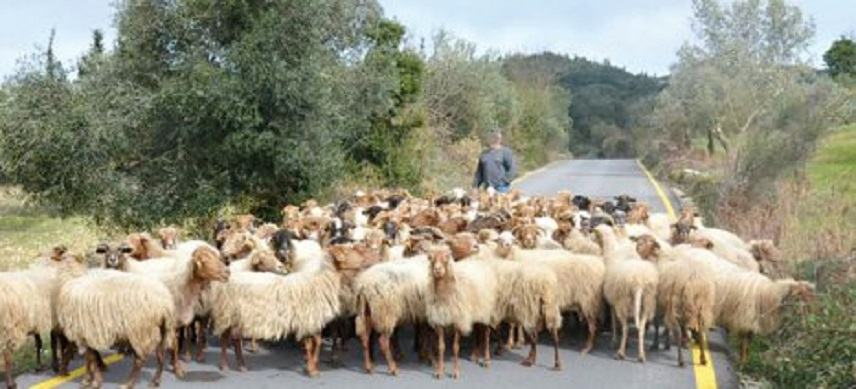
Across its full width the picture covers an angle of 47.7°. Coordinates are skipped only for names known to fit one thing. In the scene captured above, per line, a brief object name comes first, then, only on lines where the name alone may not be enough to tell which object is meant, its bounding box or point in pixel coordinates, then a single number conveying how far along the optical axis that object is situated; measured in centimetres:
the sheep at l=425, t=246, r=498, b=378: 950
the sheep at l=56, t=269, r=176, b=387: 876
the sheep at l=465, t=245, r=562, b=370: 996
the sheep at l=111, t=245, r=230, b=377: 945
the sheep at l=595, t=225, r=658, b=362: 1012
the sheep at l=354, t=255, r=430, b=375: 965
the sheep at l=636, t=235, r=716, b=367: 984
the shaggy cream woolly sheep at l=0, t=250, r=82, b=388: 878
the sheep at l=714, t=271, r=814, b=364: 967
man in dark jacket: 1977
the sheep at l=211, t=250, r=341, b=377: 962
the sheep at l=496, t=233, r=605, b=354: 1061
